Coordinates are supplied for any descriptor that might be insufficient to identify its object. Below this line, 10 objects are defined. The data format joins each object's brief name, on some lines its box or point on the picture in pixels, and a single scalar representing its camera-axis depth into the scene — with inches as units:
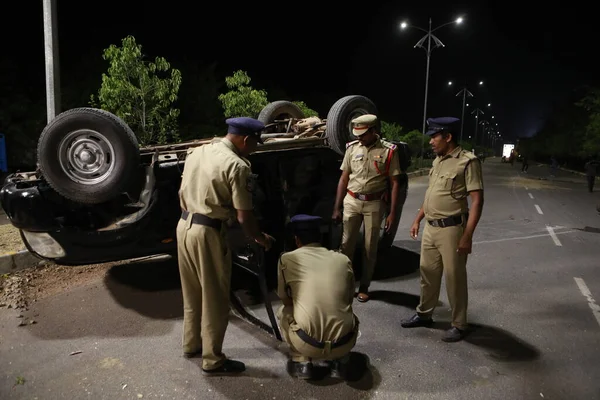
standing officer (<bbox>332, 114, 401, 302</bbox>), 171.3
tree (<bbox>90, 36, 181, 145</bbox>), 326.6
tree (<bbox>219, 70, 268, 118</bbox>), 465.4
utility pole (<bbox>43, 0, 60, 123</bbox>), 241.3
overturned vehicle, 153.3
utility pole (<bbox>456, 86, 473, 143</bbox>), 1346.5
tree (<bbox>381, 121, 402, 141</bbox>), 941.3
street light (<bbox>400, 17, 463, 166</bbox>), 751.5
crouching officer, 112.8
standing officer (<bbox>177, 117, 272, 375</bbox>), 117.5
